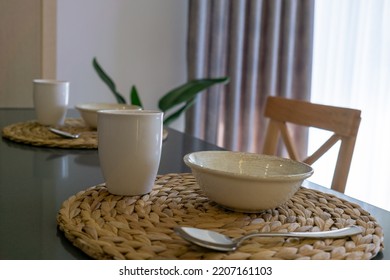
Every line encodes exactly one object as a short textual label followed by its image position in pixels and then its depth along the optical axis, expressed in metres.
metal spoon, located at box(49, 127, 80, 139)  1.07
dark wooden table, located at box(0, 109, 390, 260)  0.51
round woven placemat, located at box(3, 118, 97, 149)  1.03
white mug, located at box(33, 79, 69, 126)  1.17
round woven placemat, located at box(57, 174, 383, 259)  0.49
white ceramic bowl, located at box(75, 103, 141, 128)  1.18
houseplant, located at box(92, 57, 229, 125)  2.24
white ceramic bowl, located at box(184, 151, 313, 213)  0.58
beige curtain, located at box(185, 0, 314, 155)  2.46
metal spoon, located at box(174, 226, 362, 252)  0.49
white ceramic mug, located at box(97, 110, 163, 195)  0.66
